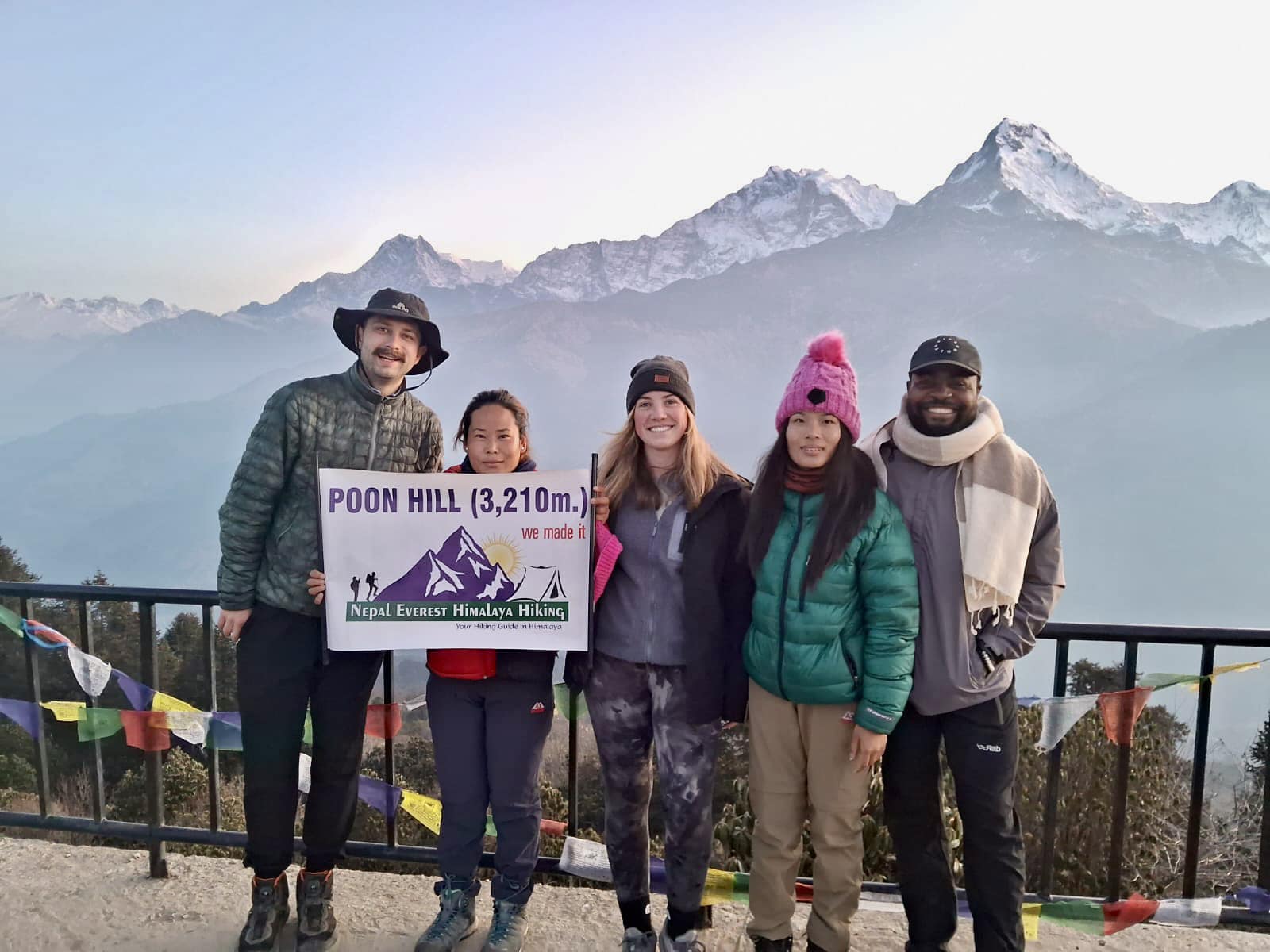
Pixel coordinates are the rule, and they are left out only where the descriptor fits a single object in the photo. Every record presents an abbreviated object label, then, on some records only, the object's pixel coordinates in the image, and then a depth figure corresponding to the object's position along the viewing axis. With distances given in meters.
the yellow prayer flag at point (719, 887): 3.10
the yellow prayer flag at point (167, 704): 3.56
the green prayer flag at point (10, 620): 3.55
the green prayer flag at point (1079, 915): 3.10
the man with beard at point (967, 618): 2.55
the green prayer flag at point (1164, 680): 3.19
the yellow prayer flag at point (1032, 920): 3.09
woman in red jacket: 2.79
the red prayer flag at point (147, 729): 3.52
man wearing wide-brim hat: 2.79
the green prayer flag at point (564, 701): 3.29
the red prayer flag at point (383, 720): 3.47
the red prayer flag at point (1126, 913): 3.10
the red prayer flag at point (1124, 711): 3.17
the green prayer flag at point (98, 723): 3.64
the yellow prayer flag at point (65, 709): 3.70
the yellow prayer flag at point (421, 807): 3.49
